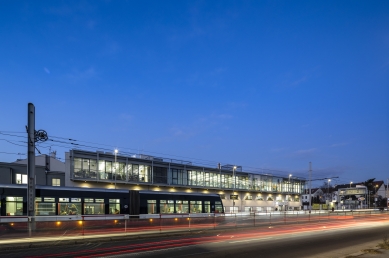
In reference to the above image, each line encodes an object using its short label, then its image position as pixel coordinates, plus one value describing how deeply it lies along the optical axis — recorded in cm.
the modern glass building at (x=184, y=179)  5109
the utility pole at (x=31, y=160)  2295
